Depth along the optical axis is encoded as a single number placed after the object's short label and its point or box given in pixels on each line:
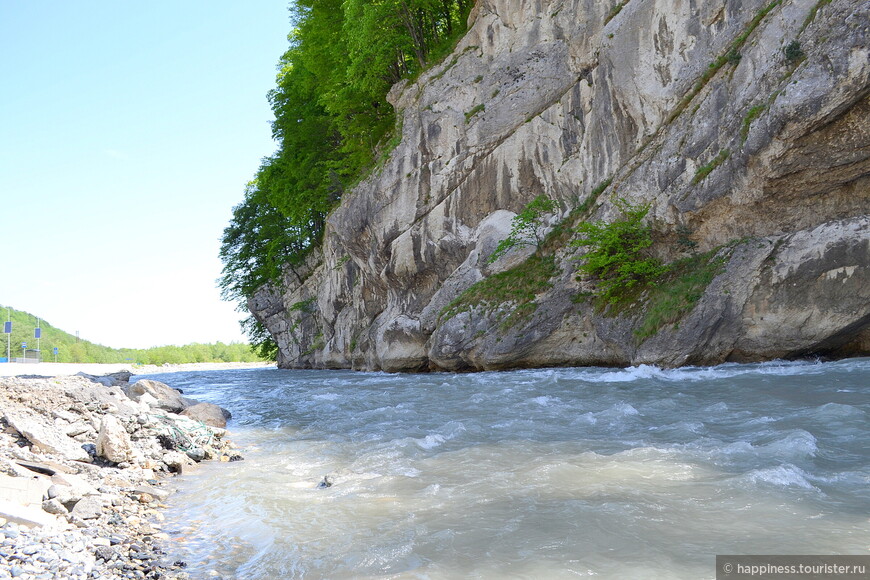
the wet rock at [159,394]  12.56
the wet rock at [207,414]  11.20
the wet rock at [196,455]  8.57
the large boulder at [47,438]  7.61
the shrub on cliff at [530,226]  21.40
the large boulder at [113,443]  7.79
